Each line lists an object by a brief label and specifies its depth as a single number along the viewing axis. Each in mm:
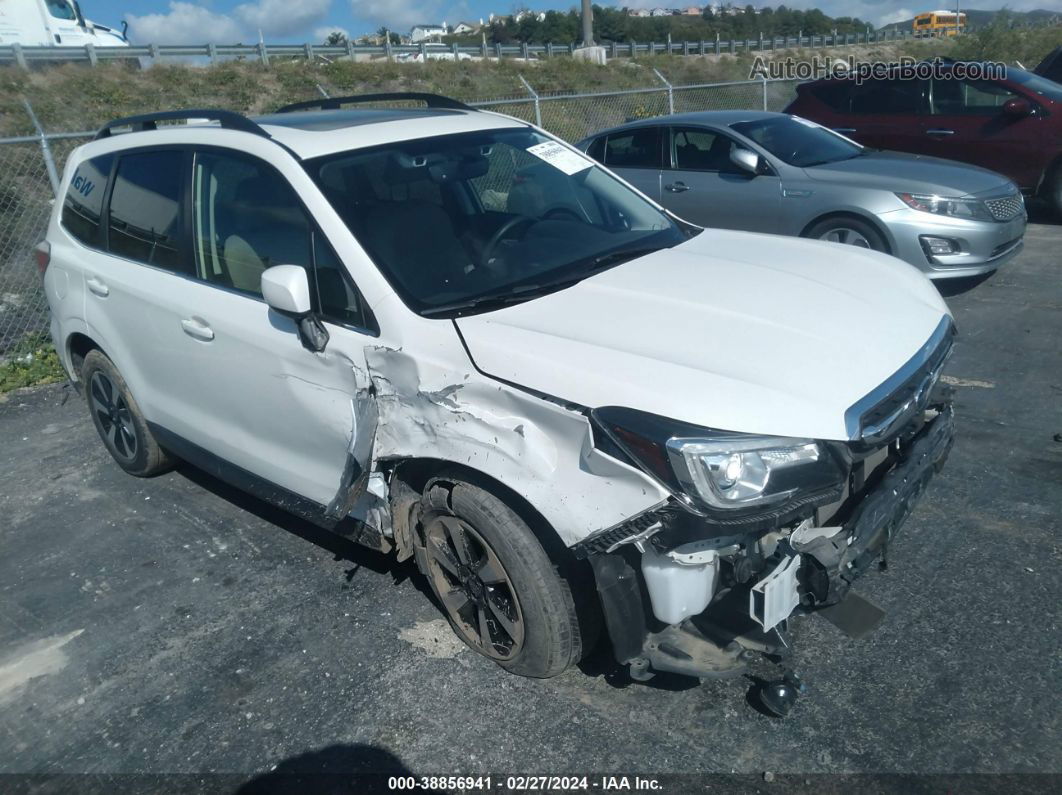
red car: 9445
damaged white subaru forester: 2525
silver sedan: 7012
